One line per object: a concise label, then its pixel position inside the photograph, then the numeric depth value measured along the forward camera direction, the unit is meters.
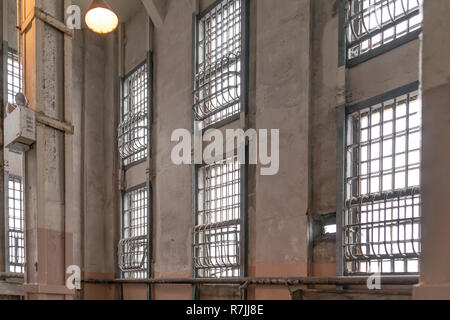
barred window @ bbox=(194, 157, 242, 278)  8.33
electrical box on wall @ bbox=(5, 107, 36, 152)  4.86
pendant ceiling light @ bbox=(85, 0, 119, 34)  6.92
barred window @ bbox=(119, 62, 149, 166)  11.68
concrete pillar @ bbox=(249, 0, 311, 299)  6.84
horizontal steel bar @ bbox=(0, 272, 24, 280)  7.94
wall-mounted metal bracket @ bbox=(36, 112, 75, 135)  5.08
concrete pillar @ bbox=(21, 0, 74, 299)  4.99
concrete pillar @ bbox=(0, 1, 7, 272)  8.31
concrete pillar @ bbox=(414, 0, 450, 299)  2.25
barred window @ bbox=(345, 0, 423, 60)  5.70
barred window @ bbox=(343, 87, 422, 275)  5.52
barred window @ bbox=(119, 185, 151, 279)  11.05
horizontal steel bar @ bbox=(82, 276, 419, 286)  5.28
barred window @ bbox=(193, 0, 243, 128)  8.65
